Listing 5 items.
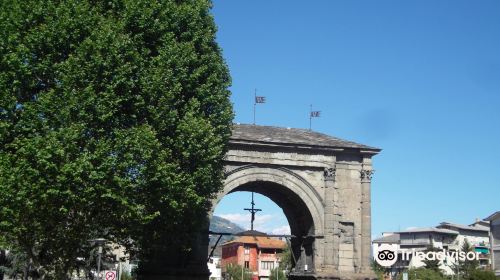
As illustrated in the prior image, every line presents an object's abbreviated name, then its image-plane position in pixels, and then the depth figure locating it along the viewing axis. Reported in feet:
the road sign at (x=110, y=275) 78.23
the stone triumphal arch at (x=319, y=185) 92.27
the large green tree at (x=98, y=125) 52.08
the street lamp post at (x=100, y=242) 63.59
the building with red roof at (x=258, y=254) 336.90
